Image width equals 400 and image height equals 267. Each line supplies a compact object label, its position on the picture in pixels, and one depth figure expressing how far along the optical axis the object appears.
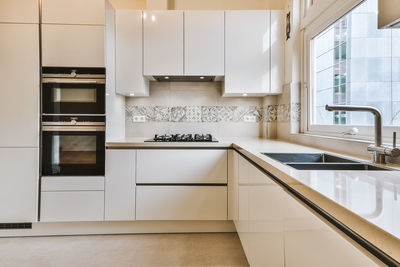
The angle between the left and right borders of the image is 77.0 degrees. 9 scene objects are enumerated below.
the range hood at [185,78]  2.55
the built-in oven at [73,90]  2.18
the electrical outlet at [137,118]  2.81
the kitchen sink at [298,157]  1.48
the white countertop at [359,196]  0.42
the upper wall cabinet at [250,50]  2.42
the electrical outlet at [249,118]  2.84
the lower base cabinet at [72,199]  2.17
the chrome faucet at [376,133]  1.11
